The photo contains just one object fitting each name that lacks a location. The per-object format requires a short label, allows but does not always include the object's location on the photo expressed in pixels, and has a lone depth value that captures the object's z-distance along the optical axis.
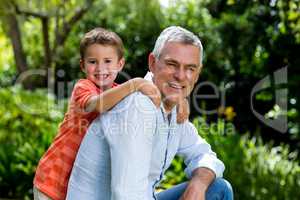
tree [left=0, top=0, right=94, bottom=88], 9.51
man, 2.25
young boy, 2.61
